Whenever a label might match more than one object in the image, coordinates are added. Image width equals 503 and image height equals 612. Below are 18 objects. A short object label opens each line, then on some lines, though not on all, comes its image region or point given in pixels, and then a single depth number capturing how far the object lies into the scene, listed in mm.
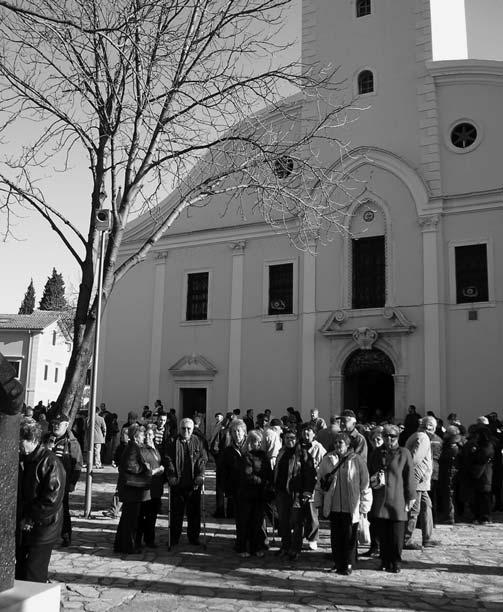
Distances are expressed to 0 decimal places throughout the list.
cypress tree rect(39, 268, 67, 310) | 65875
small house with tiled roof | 43969
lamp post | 10664
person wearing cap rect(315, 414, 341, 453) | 10795
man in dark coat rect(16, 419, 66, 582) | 5508
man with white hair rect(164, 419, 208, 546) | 8617
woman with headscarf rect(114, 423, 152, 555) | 8133
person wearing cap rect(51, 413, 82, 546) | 8141
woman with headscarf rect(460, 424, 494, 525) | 10875
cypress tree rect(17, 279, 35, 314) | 67625
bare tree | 10047
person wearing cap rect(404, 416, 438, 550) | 8586
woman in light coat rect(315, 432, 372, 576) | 7305
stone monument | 3023
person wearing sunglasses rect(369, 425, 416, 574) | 7434
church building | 18766
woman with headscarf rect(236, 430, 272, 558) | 8289
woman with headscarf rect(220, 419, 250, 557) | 8594
